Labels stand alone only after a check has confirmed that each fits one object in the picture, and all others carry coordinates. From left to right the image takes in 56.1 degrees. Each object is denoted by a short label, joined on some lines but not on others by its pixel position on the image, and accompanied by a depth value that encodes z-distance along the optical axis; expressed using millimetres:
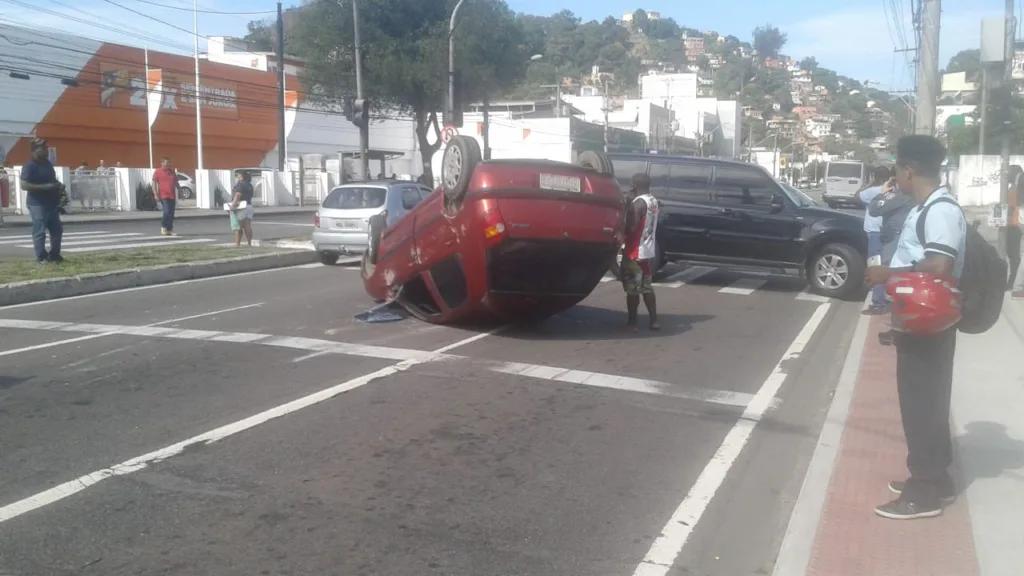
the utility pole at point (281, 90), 42644
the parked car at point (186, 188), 45356
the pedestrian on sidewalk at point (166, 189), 22203
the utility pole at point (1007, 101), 13173
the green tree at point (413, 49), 40344
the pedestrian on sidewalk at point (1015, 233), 12109
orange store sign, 47719
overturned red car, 9383
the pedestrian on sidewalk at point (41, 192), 14266
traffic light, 24758
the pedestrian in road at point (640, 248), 10734
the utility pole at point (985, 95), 14305
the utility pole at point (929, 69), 19125
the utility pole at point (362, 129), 26286
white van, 44781
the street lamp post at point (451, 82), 26500
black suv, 14891
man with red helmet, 4918
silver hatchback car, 17812
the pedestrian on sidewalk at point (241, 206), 19828
